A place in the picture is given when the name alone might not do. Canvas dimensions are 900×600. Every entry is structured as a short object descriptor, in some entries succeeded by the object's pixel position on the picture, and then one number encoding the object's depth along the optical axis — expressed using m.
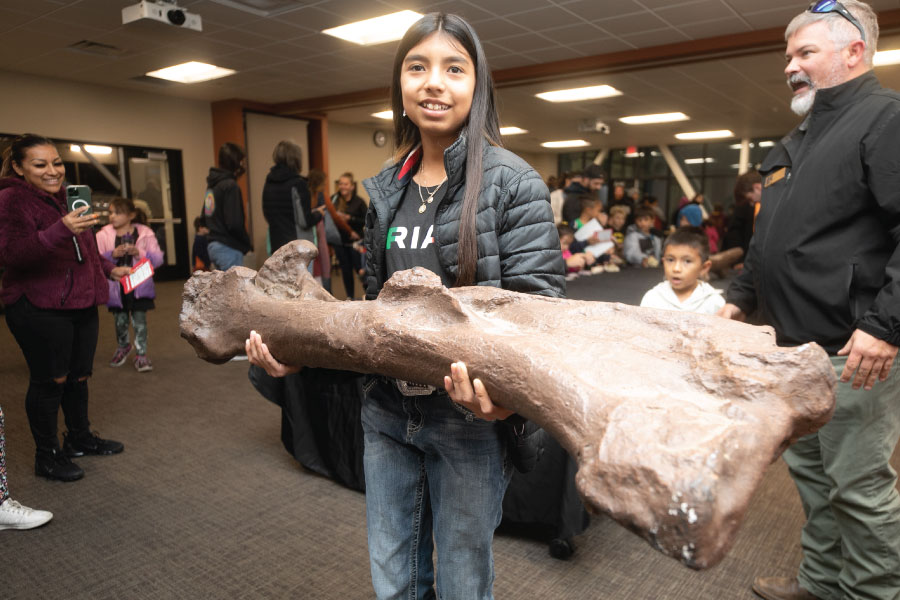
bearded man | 1.42
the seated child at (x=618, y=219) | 6.36
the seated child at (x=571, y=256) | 4.59
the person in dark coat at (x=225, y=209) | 4.31
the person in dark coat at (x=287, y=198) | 4.48
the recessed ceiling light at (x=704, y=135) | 13.73
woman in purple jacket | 2.46
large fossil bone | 0.66
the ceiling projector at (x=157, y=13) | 5.19
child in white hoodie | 2.31
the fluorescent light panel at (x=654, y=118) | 11.59
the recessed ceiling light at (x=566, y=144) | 15.15
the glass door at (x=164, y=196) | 9.38
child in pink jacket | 4.18
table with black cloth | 2.08
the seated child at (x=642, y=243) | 5.45
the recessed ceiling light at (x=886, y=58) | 7.40
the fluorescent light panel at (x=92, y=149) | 8.58
